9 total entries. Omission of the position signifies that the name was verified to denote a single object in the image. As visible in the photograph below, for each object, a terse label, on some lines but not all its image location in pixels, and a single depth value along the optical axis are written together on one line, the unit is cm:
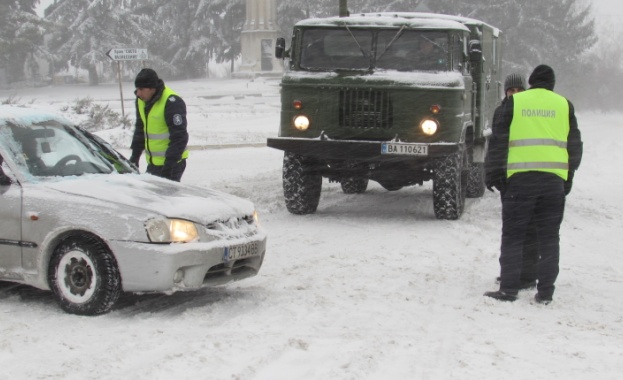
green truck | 1105
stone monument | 5981
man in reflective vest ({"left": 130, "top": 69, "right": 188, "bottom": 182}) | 851
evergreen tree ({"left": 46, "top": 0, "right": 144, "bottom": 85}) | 5744
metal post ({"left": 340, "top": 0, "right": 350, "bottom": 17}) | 1611
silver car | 628
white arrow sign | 2198
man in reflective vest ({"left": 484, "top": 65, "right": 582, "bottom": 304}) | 695
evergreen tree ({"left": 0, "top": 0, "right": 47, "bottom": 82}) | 5159
